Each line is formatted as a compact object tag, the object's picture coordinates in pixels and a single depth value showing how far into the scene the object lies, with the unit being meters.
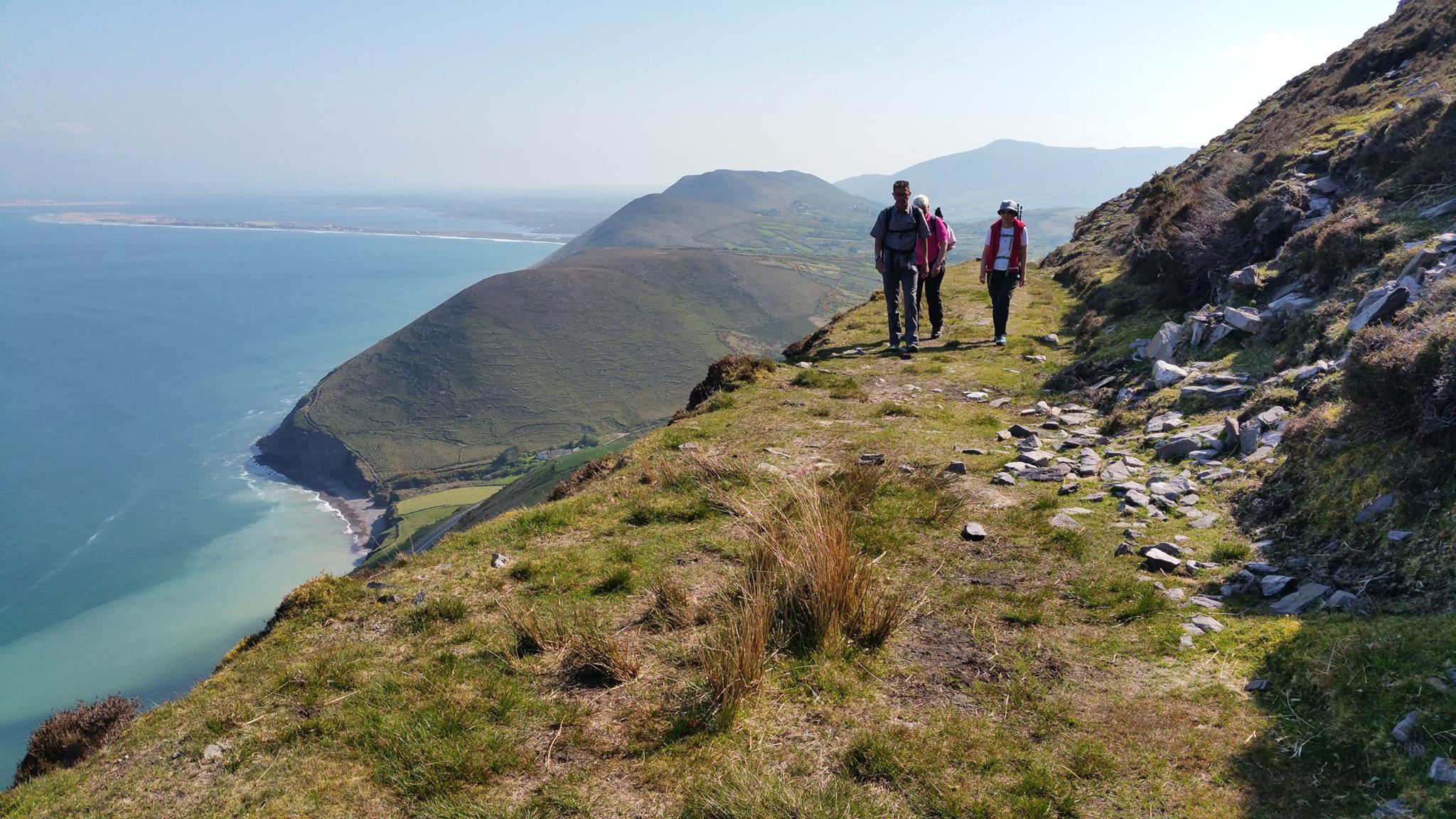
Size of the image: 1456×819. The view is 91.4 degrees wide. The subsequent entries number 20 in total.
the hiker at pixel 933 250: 15.98
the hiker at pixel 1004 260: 15.66
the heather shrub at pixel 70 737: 6.18
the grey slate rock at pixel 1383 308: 8.68
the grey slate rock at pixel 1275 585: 5.77
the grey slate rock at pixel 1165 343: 12.46
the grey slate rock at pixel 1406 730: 3.80
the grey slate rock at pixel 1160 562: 6.54
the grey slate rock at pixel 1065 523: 7.67
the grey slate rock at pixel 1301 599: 5.49
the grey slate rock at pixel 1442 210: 11.24
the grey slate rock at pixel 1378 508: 5.76
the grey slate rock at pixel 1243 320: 11.39
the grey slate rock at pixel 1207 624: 5.55
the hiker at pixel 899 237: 15.26
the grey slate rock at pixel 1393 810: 3.42
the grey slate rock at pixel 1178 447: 8.82
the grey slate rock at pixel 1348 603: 5.12
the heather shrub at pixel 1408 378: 5.99
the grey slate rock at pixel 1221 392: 9.73
